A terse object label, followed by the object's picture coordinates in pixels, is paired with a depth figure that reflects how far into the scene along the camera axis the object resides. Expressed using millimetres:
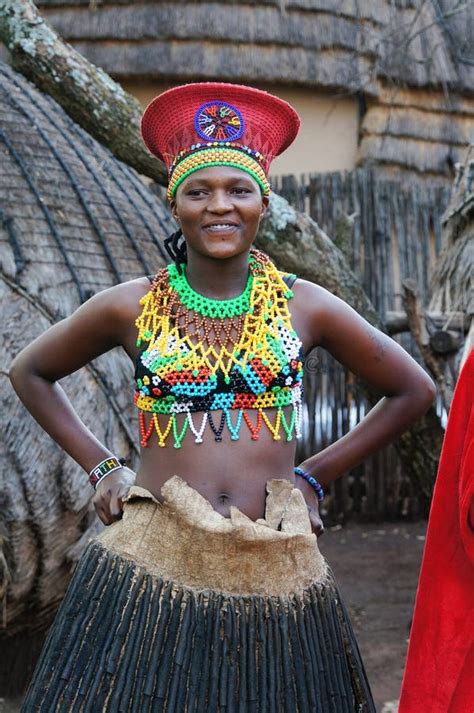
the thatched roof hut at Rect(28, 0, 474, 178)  8031
